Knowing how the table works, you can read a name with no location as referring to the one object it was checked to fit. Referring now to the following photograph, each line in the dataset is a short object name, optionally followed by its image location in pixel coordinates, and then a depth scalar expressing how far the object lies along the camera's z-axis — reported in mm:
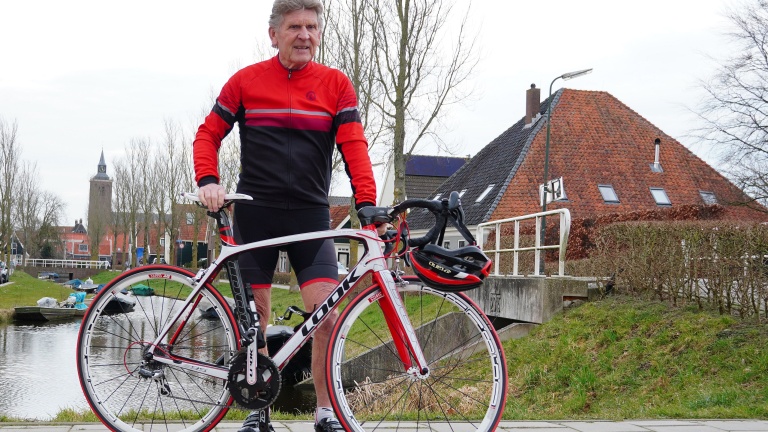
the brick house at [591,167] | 31031
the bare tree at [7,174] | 53375
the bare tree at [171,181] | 51547
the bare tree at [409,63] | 23734
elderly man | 3900
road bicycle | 3574
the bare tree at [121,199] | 62844
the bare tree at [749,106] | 25141
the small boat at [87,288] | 51200
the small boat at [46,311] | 30750
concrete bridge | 12406
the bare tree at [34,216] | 58094
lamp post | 21156
